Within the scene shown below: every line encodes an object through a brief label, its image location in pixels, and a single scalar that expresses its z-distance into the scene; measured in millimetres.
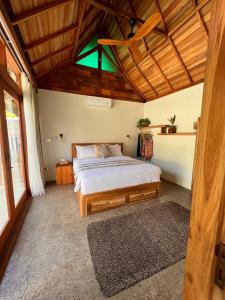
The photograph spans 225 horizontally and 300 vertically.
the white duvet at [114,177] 2379
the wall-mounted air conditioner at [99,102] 4203
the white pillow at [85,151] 3906
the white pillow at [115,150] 4238
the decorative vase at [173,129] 3893
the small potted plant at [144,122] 4805
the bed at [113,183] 2404
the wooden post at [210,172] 406
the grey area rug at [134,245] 1436
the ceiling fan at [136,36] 1780
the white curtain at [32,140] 2766
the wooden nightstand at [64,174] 3693
